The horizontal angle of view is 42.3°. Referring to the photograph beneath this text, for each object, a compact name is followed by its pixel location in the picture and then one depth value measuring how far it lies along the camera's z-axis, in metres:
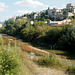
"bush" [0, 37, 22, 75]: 5.86
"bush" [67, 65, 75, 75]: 8.67
